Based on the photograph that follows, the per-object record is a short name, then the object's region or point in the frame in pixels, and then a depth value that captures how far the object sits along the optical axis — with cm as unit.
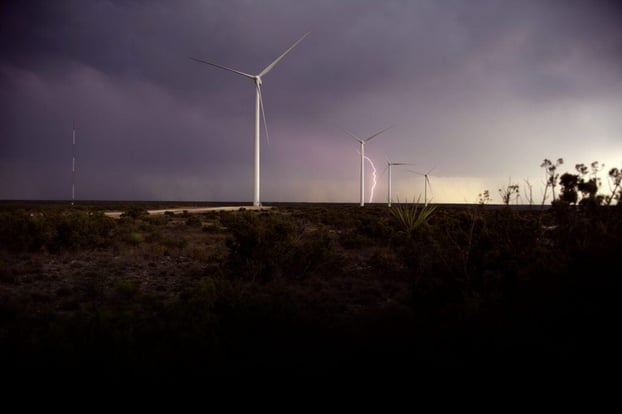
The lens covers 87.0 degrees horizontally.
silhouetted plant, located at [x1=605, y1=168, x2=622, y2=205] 659
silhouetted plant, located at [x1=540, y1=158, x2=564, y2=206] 697
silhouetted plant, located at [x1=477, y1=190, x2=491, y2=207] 820
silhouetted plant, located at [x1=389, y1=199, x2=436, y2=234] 1466
